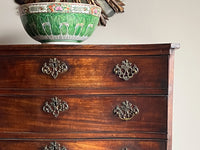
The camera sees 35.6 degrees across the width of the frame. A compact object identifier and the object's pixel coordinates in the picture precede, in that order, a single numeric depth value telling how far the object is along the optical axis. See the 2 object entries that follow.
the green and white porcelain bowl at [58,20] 1.16
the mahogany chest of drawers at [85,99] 1.12
